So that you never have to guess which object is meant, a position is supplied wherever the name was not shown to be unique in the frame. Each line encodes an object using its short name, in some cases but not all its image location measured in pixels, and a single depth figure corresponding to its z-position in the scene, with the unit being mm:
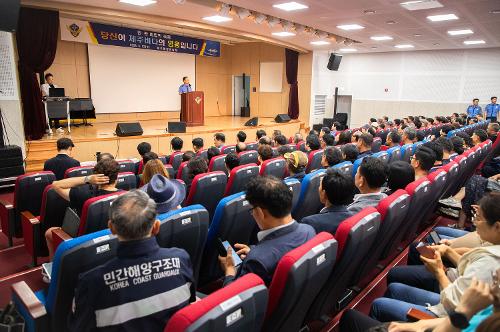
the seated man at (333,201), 2164
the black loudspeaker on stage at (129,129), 8156
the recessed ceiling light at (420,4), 6293
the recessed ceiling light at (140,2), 6883
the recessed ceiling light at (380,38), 10498
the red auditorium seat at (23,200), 3418
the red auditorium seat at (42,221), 2992
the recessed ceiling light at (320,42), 11543
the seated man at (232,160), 4055
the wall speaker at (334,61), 12594
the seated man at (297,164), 3682
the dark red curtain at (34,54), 8070
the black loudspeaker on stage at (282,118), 12829
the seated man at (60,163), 4309
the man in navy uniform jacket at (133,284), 1301
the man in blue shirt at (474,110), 11914
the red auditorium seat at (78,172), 3828
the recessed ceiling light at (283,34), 10105
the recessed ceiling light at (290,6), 6770
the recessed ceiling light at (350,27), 8820
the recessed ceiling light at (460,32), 9160
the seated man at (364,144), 5031
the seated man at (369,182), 2502
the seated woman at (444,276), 1516
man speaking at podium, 10672
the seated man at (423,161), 3219
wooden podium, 10227
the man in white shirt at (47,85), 8758
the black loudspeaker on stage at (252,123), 11234
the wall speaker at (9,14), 5102
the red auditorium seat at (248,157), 4875
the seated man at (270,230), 1612
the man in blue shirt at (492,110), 11844
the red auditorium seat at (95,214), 2328
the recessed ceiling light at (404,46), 12148
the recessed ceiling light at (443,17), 7381
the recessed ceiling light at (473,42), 10969
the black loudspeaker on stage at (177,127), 8961
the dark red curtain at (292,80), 14297
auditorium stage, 7465
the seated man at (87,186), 2773
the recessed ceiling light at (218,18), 8219
